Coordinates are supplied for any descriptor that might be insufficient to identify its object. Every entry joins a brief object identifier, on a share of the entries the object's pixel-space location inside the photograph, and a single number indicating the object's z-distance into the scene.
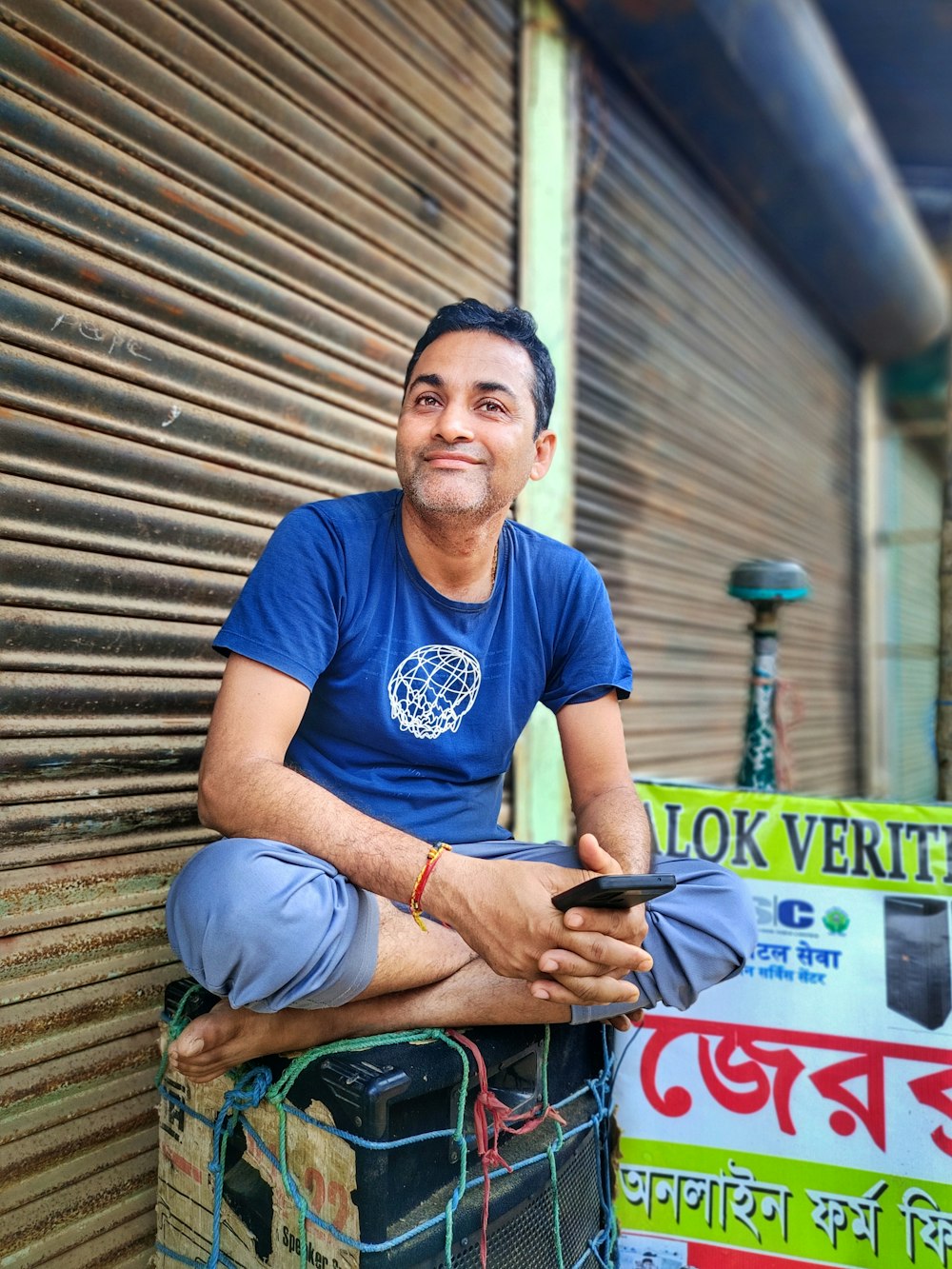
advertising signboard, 1.94
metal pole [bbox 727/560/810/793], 2.66
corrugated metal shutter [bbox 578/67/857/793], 4.25
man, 1.45
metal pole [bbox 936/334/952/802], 2.51
